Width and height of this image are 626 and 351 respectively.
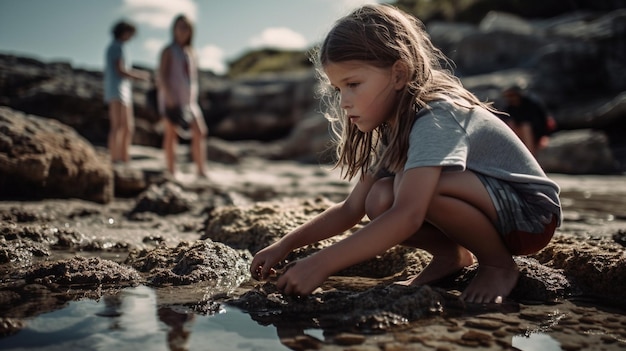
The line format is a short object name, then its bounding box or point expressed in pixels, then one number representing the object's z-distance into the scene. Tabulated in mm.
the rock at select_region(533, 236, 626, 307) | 2338
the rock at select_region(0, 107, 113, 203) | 4656
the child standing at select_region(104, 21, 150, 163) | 7973
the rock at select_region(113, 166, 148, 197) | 6359
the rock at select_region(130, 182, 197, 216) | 4816
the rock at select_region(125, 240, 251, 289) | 2469
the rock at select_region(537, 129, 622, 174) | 11344
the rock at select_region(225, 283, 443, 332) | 1863
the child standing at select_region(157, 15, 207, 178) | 7645
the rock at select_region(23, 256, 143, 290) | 2340
